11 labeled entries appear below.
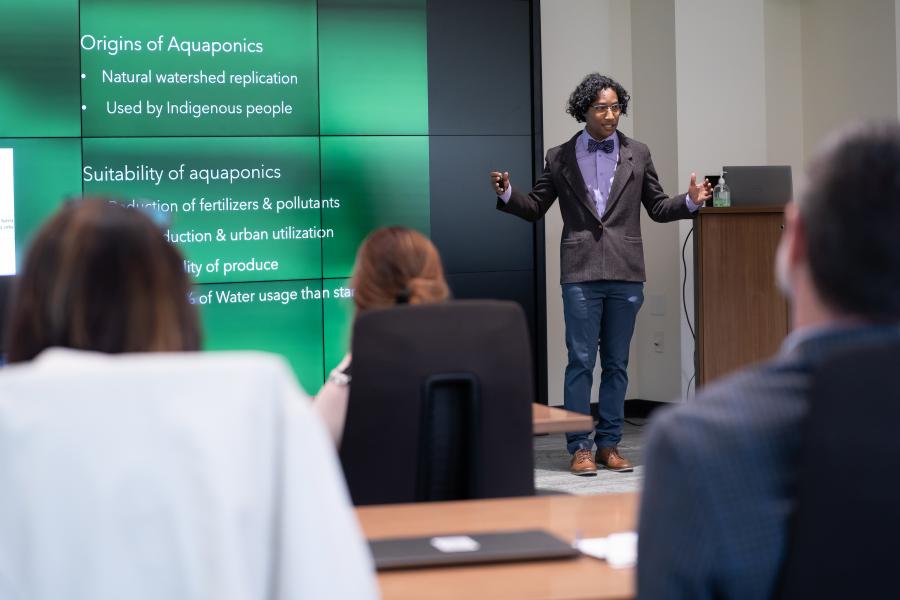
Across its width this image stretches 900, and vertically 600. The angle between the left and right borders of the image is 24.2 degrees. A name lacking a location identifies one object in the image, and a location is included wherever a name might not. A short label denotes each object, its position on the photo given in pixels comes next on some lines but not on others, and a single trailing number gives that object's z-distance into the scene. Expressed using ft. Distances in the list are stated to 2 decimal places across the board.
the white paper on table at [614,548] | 9.27
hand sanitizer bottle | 35.76
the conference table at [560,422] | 16.63
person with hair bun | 16.04
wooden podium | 35.21
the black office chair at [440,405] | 14.09
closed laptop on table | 9.35
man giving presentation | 34.51
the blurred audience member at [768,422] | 6.09
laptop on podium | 36.21
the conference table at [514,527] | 8.62
